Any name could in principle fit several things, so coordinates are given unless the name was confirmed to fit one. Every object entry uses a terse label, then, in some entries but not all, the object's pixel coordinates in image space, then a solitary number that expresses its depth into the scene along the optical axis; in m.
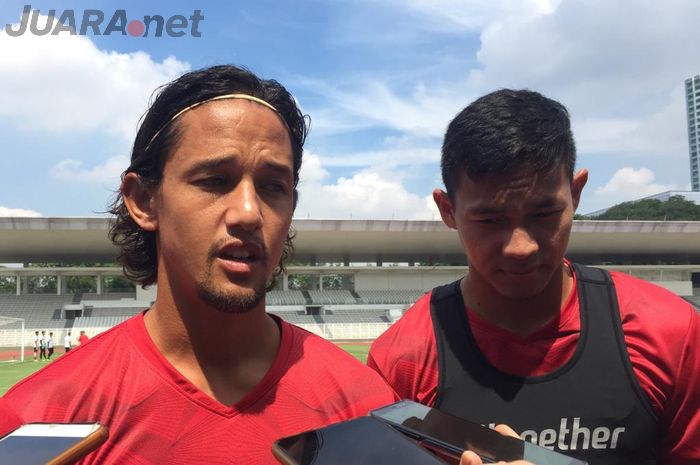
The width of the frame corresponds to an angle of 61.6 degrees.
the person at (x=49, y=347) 24.50
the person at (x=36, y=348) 24.37
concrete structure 34.44
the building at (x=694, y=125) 125.19
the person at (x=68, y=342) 25.00
